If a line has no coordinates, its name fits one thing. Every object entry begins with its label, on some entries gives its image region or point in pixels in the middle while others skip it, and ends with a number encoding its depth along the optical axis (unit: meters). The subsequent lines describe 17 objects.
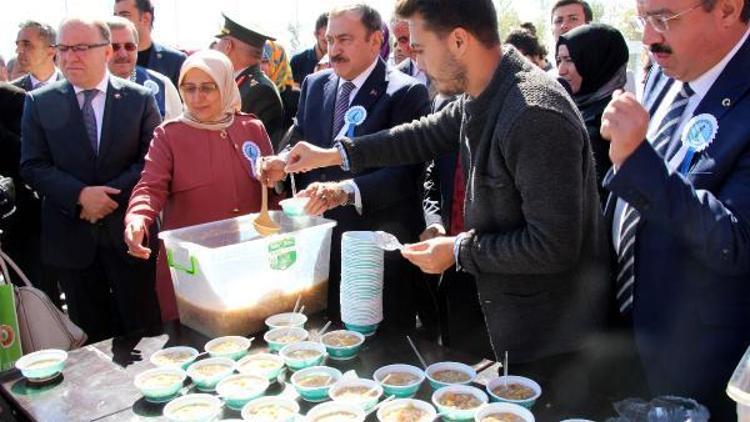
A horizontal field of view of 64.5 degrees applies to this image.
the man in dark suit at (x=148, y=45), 4.23
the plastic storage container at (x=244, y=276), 1.83
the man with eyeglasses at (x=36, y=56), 4.42
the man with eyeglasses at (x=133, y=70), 3.59
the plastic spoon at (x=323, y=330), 1.88
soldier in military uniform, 3.72
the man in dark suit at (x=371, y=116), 2.65
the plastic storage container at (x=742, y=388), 1.05
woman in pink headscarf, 2.42
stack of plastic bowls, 1.81
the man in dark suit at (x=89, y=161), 2.85
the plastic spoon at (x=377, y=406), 1.45
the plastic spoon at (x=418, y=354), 1.68
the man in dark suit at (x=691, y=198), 1.27
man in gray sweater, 1.44
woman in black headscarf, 2.74
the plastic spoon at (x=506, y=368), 1.55
